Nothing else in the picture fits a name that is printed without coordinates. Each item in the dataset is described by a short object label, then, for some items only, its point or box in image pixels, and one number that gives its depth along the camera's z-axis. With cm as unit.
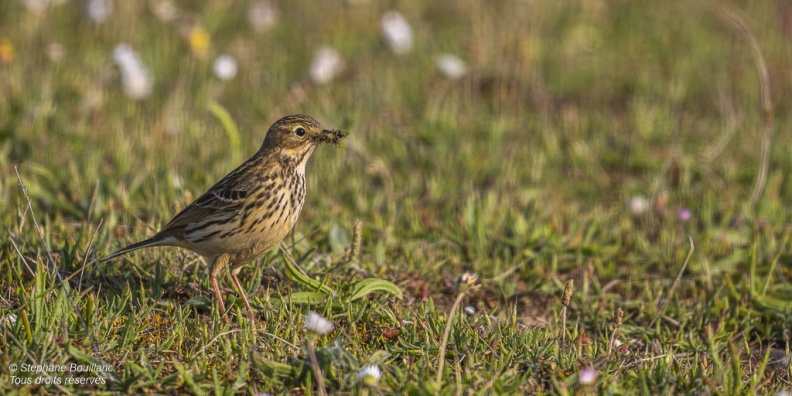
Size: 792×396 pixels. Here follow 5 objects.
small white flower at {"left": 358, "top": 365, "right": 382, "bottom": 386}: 812
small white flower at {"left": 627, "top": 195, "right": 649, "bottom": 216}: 1426
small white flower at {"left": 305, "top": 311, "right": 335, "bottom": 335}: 820
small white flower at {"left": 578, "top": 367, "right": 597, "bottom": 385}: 814
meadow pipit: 1012
